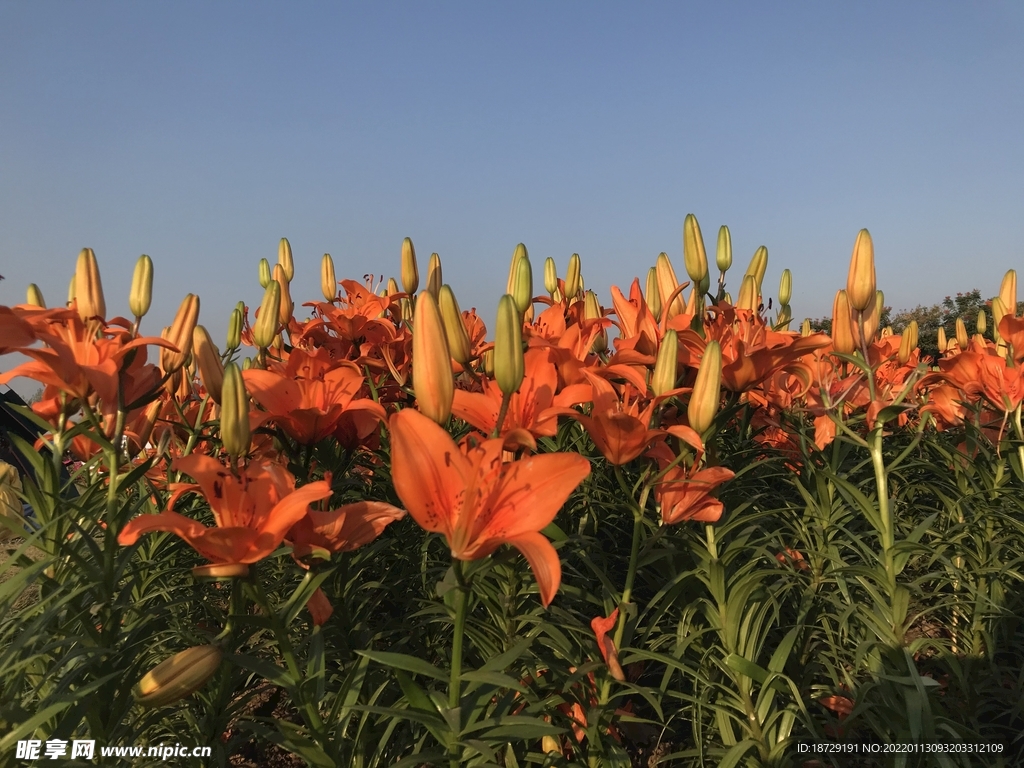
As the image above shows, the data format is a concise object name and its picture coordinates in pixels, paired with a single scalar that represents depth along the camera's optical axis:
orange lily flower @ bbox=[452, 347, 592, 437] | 1.14
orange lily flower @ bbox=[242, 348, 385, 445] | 1.31
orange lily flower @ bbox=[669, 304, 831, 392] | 1.46
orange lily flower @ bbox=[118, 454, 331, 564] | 0.88
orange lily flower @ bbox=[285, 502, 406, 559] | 1.00
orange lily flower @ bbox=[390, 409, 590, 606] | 0.89
